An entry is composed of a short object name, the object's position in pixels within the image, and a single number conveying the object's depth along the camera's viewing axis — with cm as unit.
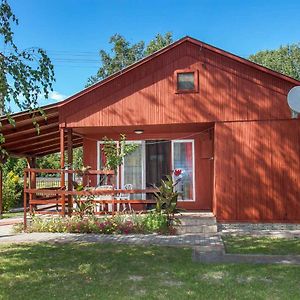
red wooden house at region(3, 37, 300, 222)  832
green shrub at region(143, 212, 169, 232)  772
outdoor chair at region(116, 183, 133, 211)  956
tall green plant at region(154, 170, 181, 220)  782
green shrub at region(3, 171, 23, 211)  1451
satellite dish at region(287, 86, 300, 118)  533
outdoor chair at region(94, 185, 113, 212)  927
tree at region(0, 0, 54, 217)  432
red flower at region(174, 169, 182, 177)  1001
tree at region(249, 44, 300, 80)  3161
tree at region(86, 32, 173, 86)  2791
